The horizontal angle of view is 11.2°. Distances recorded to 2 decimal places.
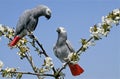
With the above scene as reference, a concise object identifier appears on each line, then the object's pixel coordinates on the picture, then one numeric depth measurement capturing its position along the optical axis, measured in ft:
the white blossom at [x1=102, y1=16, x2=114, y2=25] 15.87
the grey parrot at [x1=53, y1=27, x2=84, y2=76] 17.91
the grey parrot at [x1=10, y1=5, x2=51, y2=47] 17.77
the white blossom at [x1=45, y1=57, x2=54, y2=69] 16.91
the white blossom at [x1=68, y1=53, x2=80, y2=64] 16.45
